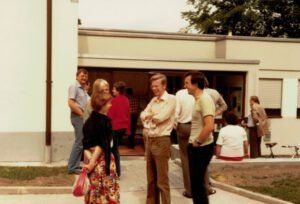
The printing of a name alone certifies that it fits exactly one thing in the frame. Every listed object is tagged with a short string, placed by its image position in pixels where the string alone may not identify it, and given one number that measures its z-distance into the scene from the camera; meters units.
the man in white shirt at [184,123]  7.98
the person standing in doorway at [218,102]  9.65
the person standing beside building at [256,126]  13.40
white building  10.98
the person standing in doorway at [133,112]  15.70
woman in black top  5.79
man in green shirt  6.66
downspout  10.94
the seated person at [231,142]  9.52
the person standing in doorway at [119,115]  9.64
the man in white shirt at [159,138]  6.98
